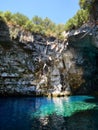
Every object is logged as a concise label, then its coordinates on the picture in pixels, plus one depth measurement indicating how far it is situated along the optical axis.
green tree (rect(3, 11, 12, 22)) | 17.64
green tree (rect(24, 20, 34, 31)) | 18.00
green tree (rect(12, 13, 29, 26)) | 18.18
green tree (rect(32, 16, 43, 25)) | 25.13
